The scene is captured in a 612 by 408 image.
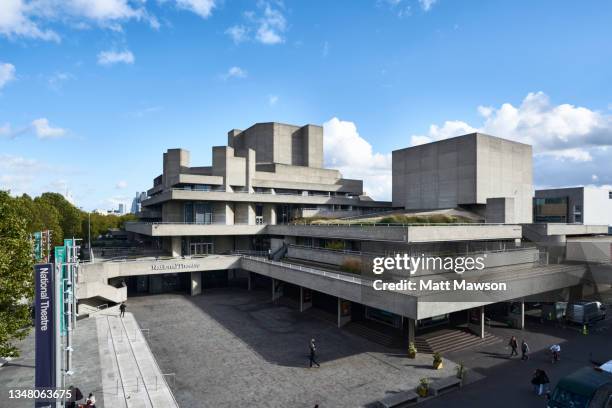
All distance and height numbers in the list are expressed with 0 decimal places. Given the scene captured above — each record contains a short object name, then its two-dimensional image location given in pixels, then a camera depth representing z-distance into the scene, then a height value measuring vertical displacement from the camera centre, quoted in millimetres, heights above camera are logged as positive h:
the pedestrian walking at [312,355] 23558 -9900
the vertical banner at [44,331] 14867 -5235
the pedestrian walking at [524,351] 25234 -10267
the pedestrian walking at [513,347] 25816 -10144
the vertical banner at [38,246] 32491 -3748
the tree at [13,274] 19266 -3845
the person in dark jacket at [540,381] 19984 -9802
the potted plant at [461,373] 21545 -10119
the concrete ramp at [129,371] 19234 -10496
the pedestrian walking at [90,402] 17000 -9368
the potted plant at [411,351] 25359 -10291
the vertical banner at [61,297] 16050 -4154
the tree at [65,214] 72250 -1759
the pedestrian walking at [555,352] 24547 -10086
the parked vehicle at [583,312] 32688 -9868
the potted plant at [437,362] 23312 -10179
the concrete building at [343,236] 30141 -3413
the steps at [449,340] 26766 -10566
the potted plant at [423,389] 20188 -10318
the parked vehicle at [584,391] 16125 -8502
